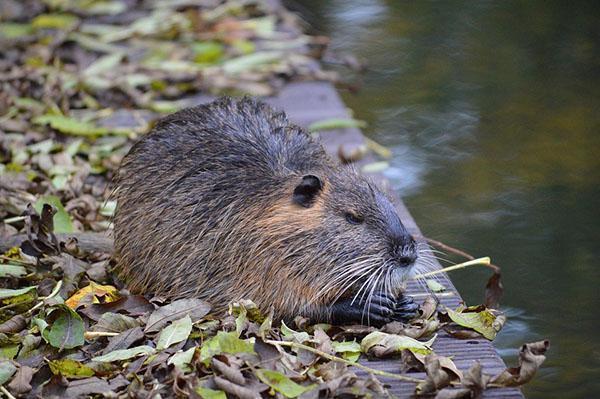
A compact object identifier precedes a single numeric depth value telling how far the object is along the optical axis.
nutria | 7.76
